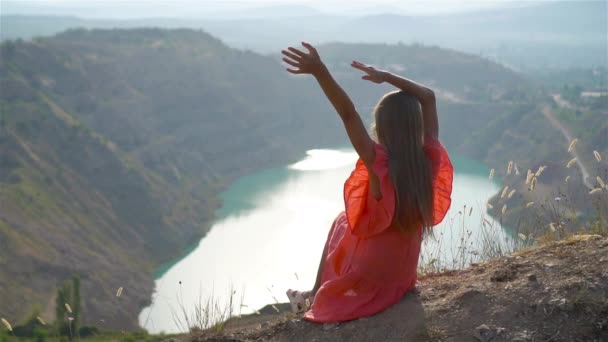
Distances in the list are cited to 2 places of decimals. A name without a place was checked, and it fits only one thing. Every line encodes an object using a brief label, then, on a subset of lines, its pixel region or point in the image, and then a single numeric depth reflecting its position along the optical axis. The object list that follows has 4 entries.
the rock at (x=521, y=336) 2.77
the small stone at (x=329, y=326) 3.11
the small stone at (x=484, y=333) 2.79
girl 2.79
